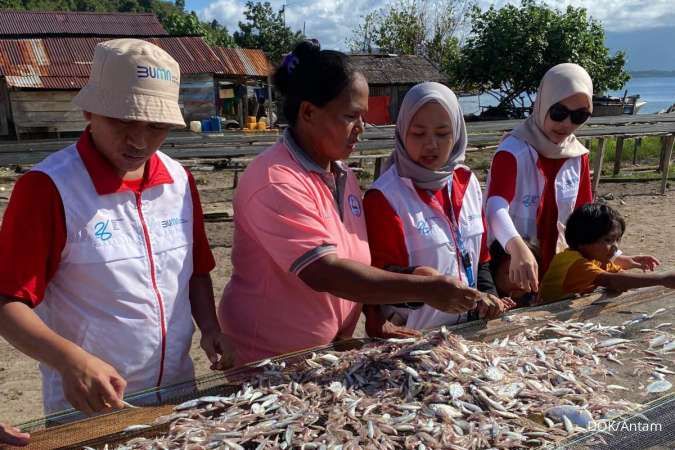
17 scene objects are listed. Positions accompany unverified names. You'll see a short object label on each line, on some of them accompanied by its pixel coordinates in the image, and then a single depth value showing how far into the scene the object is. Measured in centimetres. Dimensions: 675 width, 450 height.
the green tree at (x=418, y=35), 3962
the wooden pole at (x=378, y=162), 1044
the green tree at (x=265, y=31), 4200
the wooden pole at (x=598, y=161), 1168
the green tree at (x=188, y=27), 4091
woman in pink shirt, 200
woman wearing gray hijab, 245
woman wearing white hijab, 317
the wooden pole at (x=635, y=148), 1855
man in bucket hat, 174
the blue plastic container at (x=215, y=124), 1995
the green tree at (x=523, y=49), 3030
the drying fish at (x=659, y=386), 210
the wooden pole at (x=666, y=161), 1266
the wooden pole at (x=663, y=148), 1502
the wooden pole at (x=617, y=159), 1536
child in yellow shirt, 300
